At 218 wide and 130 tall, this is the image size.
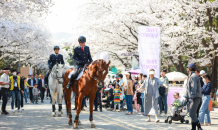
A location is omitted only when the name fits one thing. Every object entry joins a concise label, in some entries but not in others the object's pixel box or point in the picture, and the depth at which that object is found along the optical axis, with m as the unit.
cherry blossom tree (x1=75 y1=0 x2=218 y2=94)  20.05
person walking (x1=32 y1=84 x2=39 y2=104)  22.15
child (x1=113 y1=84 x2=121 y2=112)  16.45
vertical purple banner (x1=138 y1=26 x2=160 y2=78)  14.50
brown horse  9.51
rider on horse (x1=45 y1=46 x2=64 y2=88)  13.72
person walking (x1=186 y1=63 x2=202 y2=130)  8.71
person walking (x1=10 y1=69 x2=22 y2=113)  14.51
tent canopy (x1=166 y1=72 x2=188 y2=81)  24.42
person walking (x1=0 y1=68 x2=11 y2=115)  13.88
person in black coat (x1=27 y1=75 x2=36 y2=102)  22.92
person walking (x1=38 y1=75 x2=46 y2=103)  23.86
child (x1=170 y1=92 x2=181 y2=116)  11.46
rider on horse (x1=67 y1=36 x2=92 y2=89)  10.30
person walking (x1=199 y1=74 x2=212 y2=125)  11.02
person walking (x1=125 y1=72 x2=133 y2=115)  14.77
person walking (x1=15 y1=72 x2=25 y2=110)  15.01
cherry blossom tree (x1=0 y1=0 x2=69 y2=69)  15.43
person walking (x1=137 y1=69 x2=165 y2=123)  11.92
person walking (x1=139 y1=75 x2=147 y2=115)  14.90
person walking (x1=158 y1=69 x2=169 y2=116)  14.26
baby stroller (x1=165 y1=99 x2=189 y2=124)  11.37
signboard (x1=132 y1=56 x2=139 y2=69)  28.90
